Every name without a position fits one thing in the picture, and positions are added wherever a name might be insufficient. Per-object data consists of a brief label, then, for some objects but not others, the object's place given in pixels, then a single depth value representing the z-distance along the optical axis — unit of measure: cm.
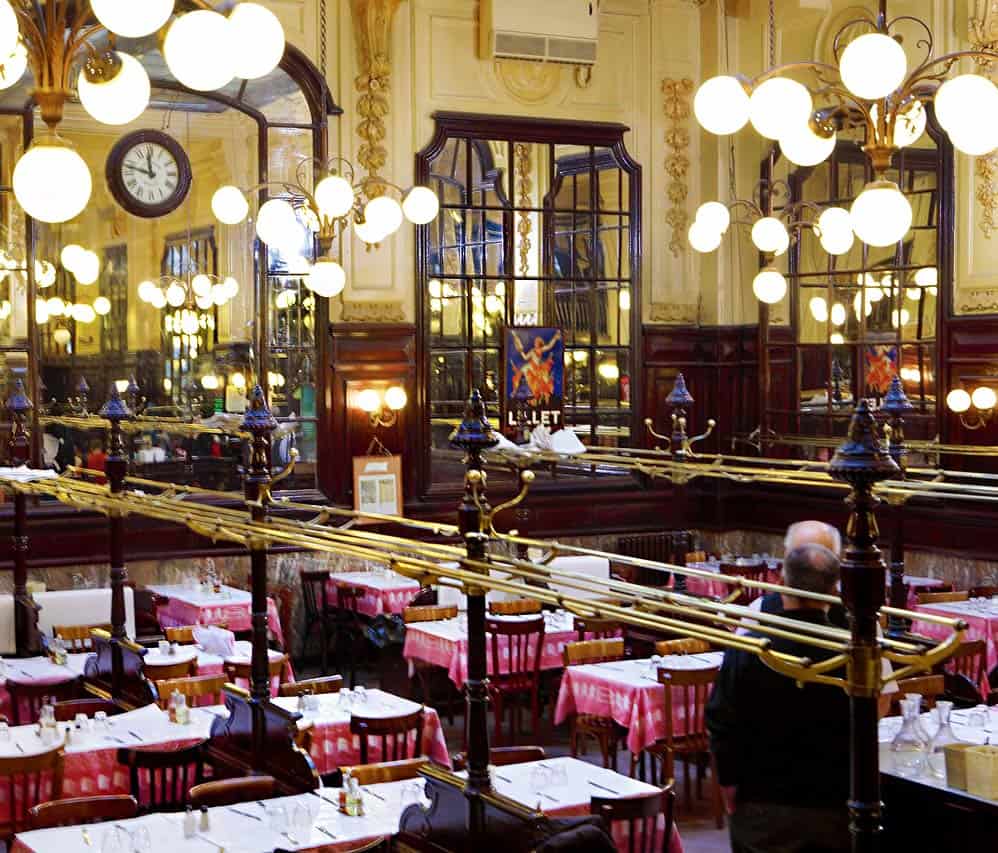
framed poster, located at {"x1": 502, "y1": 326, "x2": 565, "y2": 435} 1312
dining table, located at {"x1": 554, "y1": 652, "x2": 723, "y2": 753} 820
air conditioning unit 1282
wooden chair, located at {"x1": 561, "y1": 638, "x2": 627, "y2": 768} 851
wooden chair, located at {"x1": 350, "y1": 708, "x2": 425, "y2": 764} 723
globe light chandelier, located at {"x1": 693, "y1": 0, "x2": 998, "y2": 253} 563
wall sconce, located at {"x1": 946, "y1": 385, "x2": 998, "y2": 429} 1134
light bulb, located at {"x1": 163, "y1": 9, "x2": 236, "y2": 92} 420
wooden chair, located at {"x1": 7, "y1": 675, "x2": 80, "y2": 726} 788
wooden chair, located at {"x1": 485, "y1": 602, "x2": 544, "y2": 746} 939
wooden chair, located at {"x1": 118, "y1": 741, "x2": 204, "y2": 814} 640
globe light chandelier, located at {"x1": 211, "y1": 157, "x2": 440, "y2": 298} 966
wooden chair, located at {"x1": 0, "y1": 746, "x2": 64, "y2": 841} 633
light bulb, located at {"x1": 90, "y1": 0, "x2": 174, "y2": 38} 389
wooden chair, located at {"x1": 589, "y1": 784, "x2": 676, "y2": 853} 561
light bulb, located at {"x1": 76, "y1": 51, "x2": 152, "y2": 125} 442
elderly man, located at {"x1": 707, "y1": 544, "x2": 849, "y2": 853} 406
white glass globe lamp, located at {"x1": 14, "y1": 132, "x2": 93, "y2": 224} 402
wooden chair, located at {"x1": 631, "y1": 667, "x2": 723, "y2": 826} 800
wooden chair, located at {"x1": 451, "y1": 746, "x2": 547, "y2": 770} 654
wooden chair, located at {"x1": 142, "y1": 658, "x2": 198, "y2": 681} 827
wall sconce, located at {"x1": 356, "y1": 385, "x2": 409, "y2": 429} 1250
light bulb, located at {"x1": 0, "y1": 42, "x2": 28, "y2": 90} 464
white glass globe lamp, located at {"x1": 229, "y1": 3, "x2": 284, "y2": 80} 429
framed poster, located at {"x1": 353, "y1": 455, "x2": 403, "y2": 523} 1241
